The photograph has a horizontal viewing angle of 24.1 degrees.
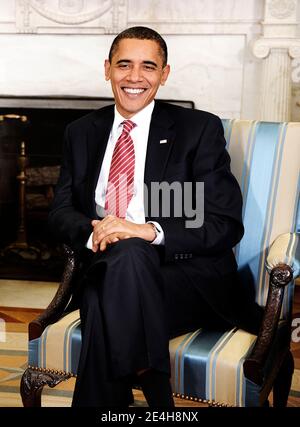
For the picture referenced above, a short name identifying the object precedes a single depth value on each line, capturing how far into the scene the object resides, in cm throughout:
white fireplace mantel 393
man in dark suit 180
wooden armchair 183
